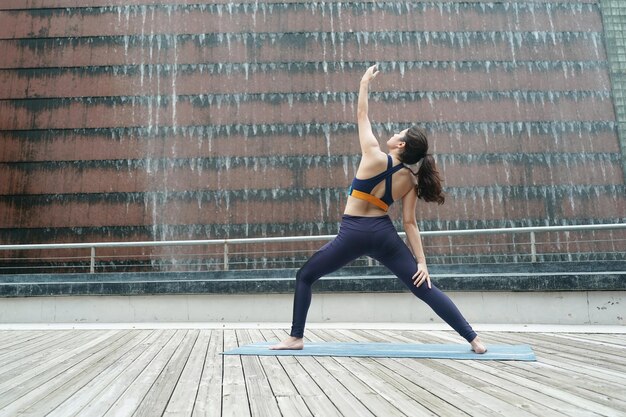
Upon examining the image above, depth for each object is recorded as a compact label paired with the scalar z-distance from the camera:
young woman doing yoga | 3.57
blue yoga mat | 3.55
